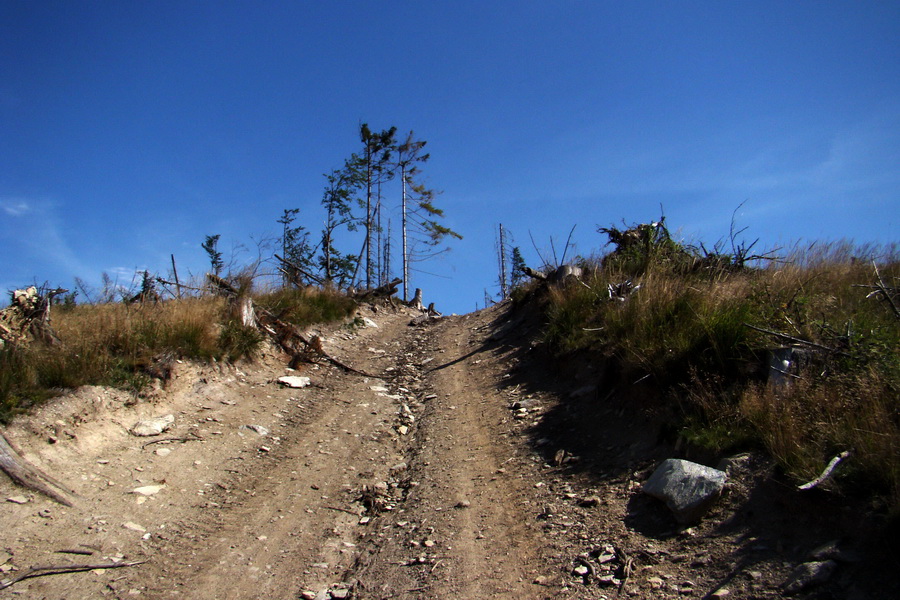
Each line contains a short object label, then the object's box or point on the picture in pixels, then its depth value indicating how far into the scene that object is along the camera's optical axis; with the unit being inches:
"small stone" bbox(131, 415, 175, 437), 237.0
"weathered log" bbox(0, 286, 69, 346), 243.8
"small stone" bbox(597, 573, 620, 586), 142.1
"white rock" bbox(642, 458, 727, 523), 154.9
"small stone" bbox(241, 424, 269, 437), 268.7
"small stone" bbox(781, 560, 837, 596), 117.3
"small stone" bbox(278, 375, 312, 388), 344.2
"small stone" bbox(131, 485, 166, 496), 197.9
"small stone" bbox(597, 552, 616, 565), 151.9
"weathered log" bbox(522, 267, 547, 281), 486.5
